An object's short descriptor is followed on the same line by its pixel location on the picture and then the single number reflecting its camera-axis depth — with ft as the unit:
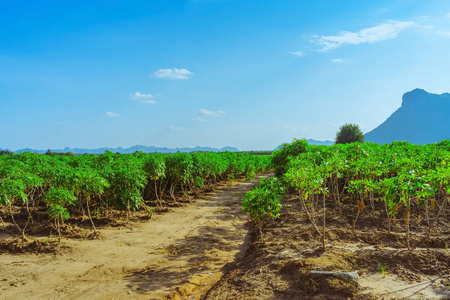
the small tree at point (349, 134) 218.79
